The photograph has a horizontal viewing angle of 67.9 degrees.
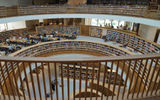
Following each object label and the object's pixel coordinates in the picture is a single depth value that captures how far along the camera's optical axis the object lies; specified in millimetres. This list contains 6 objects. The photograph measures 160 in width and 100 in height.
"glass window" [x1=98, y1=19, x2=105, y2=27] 12859
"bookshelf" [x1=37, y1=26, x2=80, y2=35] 11008
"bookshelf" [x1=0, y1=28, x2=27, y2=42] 9709
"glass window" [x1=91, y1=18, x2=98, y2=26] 12891
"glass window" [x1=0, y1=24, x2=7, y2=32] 10384
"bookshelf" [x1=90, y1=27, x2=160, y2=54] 7075
